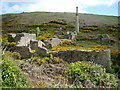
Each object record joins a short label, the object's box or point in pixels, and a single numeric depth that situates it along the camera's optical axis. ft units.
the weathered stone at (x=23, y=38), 49.40
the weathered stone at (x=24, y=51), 41.86
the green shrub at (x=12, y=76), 19.06
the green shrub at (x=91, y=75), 24.31
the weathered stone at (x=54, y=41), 64.04
